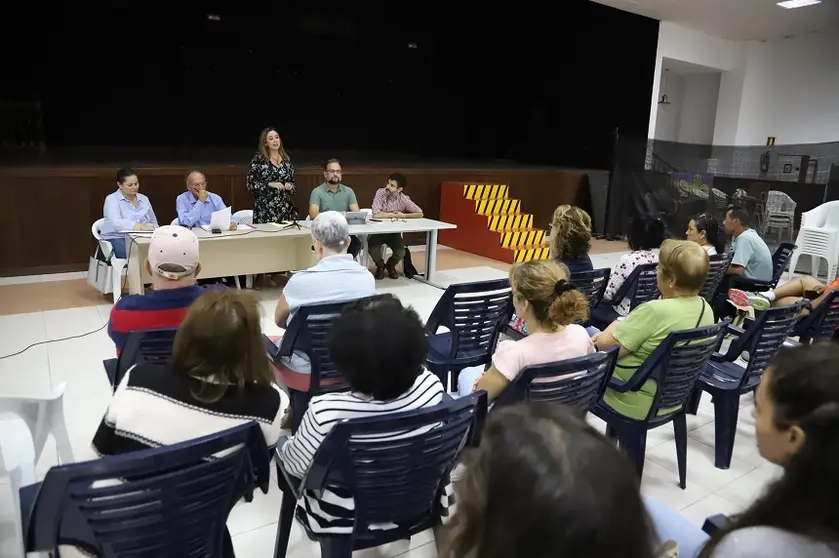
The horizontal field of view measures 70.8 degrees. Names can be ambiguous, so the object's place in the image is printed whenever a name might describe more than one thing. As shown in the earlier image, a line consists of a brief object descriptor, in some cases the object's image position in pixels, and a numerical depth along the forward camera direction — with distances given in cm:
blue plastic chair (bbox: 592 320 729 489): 221
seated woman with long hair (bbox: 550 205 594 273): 339
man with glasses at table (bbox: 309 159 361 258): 535
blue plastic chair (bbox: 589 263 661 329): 345
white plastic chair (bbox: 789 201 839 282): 643
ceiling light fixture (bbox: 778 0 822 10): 825
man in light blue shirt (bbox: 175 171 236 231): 477
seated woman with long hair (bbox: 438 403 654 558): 61
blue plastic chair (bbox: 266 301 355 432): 230
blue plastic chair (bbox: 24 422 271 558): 112
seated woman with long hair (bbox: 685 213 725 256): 400
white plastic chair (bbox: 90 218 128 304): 439
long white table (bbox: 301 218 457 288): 497
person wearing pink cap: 215
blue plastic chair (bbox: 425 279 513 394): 275
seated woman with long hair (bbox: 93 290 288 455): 138
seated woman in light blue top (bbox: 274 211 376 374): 250
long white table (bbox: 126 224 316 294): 411
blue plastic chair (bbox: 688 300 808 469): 259
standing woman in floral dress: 507
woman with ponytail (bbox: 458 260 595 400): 199
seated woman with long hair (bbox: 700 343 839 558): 93
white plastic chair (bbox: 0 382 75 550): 170
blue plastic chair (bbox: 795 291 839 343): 315
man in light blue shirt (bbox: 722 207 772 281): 413
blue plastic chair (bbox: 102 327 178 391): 190
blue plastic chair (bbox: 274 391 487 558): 139
